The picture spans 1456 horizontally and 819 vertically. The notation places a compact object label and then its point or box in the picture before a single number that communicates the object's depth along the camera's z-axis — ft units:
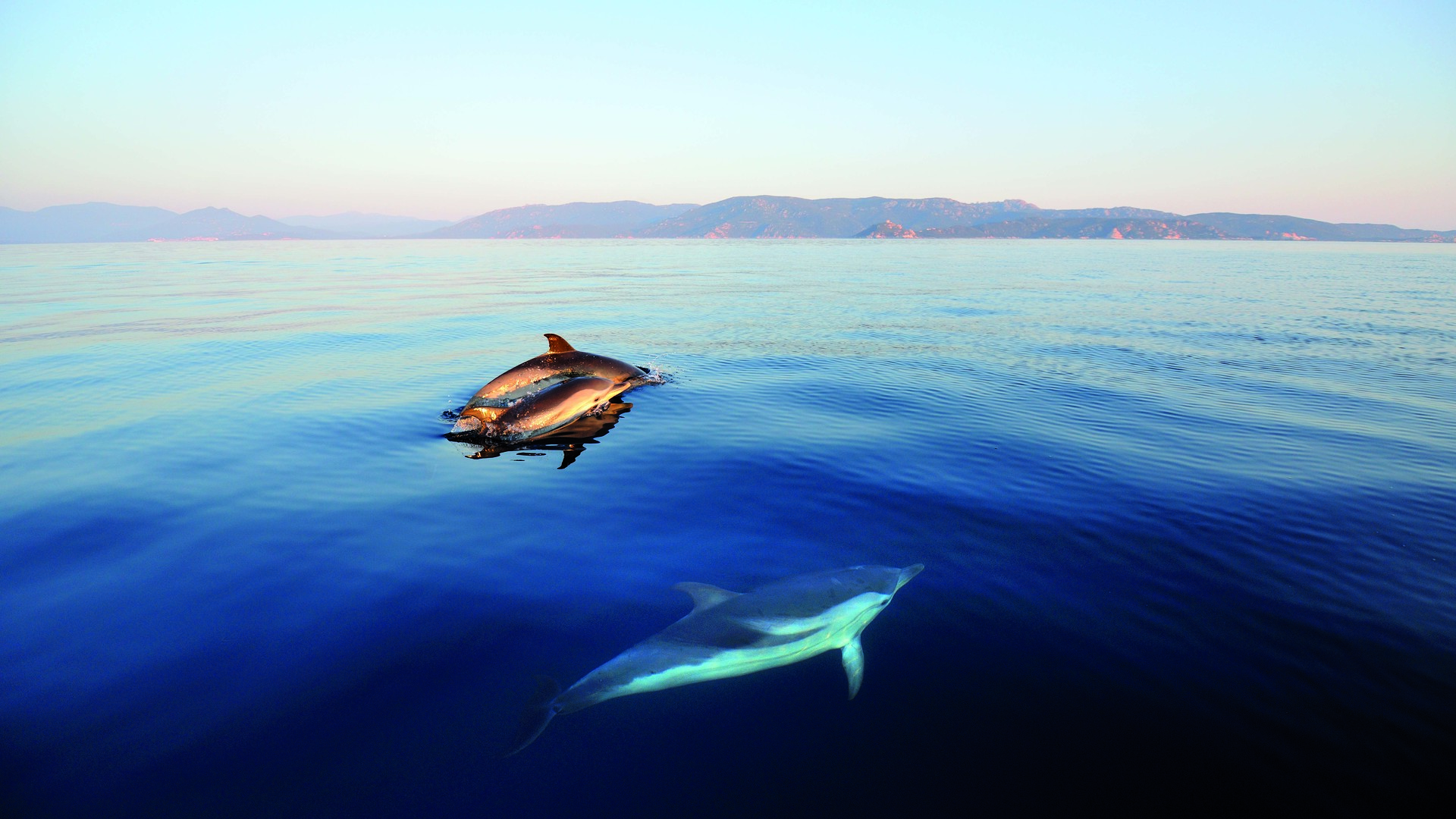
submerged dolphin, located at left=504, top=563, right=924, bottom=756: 19.12
